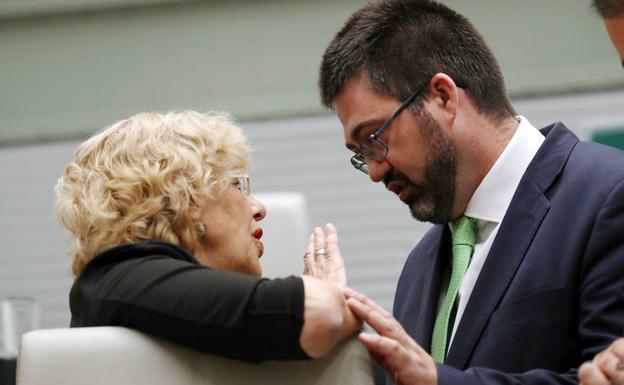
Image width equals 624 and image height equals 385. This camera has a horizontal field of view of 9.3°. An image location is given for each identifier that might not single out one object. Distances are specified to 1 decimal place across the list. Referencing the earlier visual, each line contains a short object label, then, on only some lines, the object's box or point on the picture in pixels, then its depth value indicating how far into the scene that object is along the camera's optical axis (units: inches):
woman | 163.6
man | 168.3
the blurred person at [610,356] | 158.8
